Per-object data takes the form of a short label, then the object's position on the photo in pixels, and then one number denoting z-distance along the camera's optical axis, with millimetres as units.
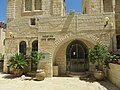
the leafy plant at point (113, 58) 6354
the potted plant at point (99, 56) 6652
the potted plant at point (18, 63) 7510
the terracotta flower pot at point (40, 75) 6868
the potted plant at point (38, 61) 6890
